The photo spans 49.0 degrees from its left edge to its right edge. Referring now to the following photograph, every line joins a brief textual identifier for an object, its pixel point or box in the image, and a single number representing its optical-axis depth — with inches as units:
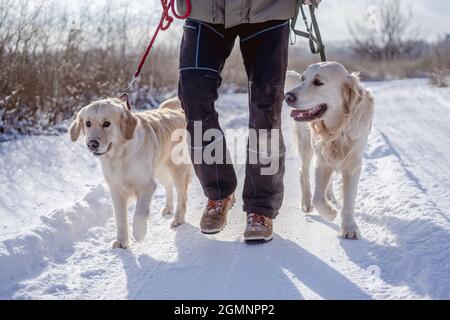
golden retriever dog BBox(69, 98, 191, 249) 130.0
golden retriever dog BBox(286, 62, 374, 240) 131.8
